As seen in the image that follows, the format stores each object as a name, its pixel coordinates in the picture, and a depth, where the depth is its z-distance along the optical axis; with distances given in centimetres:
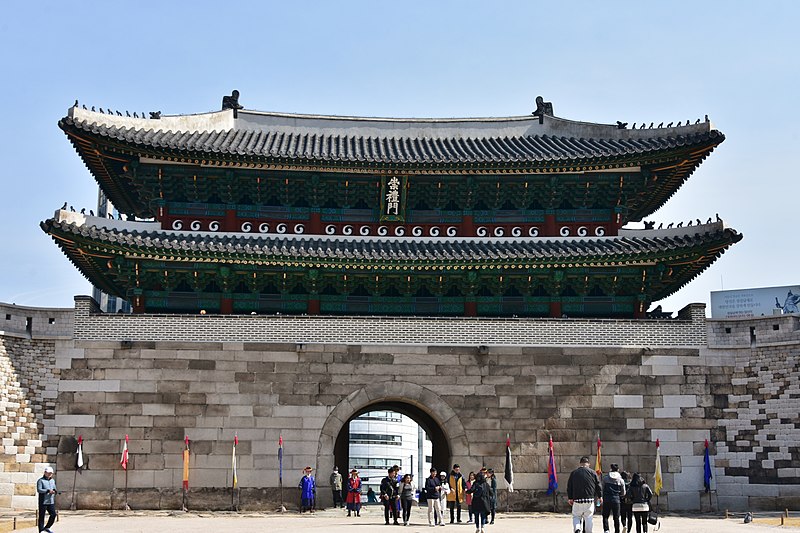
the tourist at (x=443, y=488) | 2727
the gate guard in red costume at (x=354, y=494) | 2856
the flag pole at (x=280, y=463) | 2980
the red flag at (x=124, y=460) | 2944
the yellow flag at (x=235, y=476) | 2959
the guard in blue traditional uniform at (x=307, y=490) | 2889
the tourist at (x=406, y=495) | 2630
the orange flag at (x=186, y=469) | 2950
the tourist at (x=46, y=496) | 2175
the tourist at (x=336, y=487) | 3003
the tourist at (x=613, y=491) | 2033
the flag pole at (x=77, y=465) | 2934
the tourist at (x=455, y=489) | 2753
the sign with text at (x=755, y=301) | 7181
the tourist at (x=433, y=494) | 2603
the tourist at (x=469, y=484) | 2789
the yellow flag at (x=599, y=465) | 3008
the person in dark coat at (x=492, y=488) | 2599
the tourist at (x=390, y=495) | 2662
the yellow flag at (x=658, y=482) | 3019
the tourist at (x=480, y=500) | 2397
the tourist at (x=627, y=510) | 2161
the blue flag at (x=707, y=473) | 3031
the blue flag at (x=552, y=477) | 2991
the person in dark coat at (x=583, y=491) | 1900
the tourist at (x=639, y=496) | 2147
